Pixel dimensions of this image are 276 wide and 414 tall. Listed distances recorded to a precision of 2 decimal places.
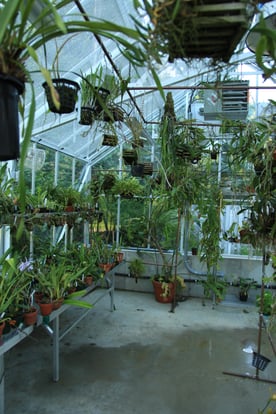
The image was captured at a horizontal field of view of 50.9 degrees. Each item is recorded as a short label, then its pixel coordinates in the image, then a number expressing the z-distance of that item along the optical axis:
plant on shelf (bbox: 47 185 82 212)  3.63
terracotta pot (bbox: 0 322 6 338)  1.82
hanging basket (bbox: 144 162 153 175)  4.05
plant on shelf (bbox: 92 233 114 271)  3.75
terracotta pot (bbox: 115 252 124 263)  4.21
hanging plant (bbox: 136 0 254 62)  0.72
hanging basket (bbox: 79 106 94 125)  2.38
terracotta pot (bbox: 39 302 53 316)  2.22
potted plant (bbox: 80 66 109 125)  2.29
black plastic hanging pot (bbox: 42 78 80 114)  1.72
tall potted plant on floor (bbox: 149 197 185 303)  4.66
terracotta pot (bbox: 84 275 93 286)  3.11
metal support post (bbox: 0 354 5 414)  1.87
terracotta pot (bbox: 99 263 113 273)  3.64
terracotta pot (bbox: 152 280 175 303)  4.66
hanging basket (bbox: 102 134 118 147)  3.00
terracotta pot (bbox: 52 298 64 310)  2.29
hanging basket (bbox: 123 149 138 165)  3.45
